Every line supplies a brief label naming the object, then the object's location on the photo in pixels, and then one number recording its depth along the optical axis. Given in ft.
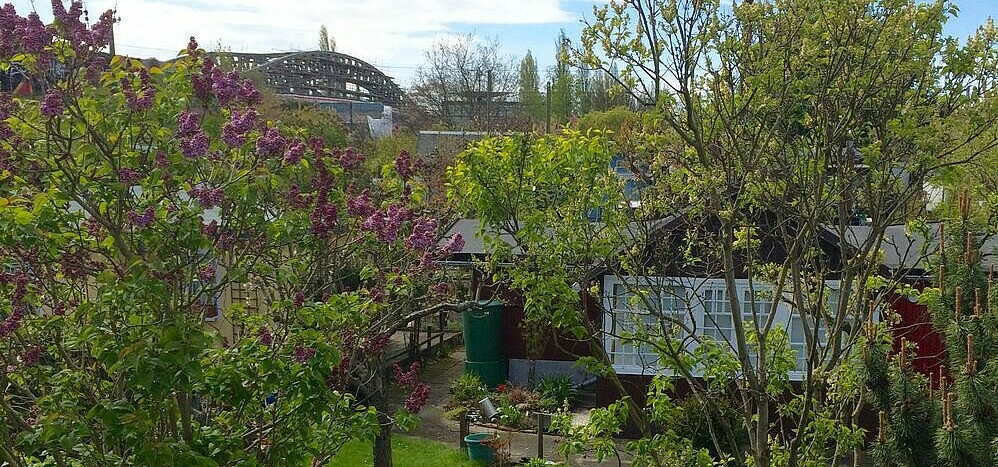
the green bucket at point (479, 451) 32.89
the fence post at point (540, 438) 32.45
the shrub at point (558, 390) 39.32
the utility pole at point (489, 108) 111.34
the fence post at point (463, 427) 34.55
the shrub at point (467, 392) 38.65
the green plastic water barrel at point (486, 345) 42.01
